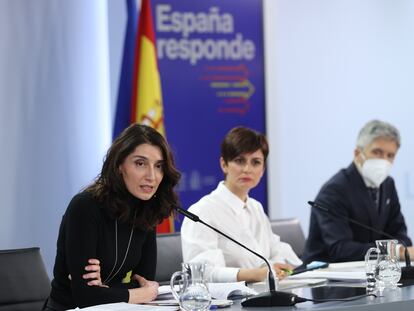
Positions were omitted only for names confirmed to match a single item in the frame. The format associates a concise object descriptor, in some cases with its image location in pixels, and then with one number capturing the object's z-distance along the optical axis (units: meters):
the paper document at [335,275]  4.68
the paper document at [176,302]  3.75
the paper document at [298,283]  4.52
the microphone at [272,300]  3.62
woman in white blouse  5.31
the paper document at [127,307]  3.62
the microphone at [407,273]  4.61
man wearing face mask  6.43
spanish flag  7.66
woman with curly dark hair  4.23
